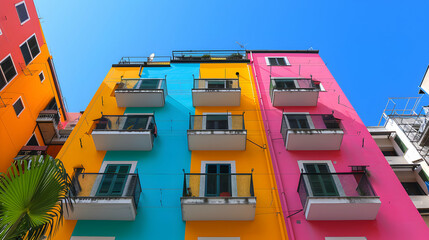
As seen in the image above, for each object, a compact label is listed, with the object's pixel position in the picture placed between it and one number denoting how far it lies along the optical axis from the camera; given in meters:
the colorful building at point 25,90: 15.33
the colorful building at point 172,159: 9.67
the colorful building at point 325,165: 9.60
